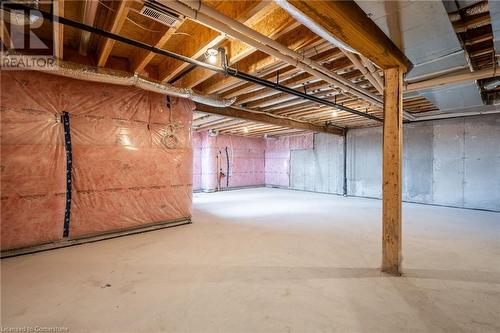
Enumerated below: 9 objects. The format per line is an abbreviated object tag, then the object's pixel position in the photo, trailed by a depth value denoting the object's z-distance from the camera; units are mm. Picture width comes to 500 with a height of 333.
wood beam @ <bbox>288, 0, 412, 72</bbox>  1437
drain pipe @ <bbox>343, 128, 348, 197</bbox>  7633
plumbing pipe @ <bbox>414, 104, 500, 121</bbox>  4766
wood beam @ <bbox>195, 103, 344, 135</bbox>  4504
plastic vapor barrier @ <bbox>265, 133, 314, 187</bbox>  9117
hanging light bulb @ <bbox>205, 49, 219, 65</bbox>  2465
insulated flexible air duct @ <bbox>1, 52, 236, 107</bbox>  2283
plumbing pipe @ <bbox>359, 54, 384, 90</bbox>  2450
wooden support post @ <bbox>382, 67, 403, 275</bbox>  2197
